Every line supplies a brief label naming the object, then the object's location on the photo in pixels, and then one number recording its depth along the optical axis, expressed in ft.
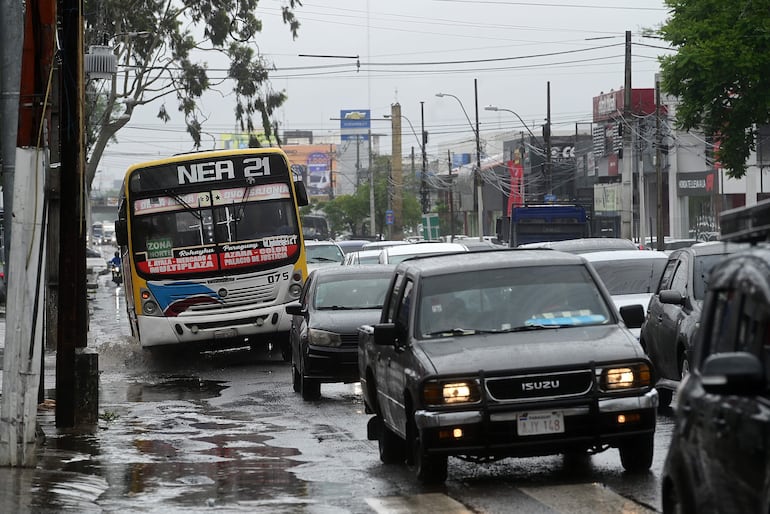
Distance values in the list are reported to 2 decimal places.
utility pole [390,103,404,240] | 274.57
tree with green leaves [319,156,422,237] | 394.73
